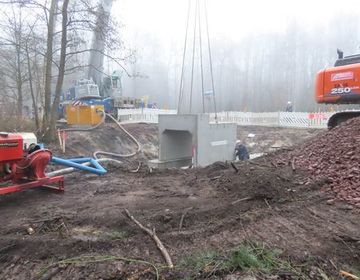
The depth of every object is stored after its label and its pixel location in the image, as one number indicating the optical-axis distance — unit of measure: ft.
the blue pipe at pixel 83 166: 21.91
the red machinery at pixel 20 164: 17.90
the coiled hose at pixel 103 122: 61.36
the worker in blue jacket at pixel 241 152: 48.02
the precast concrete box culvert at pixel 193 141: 44.93
